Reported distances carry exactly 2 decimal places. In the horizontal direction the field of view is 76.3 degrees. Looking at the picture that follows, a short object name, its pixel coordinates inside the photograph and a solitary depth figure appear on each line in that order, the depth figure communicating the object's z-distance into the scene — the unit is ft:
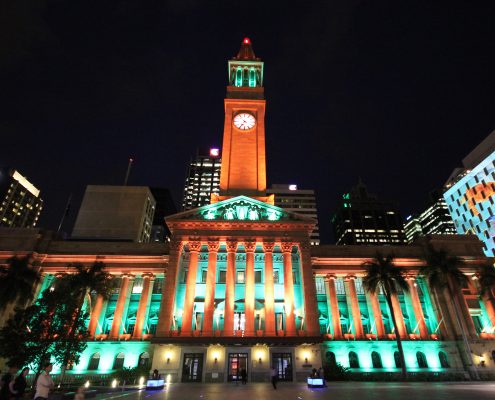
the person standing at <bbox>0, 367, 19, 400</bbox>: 43.50
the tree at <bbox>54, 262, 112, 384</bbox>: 100.12
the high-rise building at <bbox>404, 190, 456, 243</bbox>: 496.64
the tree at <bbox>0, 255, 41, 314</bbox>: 130.11
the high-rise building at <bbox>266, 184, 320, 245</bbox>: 419.74
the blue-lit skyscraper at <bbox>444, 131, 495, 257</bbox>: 258.78
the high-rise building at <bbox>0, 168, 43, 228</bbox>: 445.99
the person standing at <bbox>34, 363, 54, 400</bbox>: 39.34
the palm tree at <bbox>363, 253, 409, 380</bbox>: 134.62
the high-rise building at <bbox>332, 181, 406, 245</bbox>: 533.55
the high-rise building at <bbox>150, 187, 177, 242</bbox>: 469.57
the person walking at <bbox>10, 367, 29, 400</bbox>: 44.11
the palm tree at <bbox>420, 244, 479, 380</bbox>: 141.18
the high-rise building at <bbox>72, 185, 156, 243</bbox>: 284.20
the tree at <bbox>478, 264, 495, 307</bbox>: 149.59
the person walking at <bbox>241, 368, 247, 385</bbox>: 109.50
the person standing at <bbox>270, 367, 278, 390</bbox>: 92.81
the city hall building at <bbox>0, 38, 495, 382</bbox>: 127.34
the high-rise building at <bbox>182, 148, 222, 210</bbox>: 505.66
